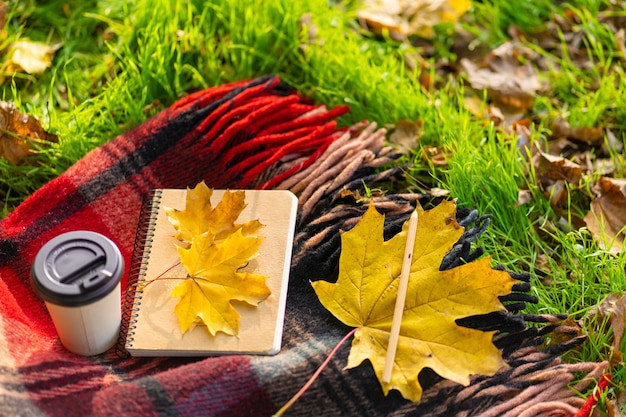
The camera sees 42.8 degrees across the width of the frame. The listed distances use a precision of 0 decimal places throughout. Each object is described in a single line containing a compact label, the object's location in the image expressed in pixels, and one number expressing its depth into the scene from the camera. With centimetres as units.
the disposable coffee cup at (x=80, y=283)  134
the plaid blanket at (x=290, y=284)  136
